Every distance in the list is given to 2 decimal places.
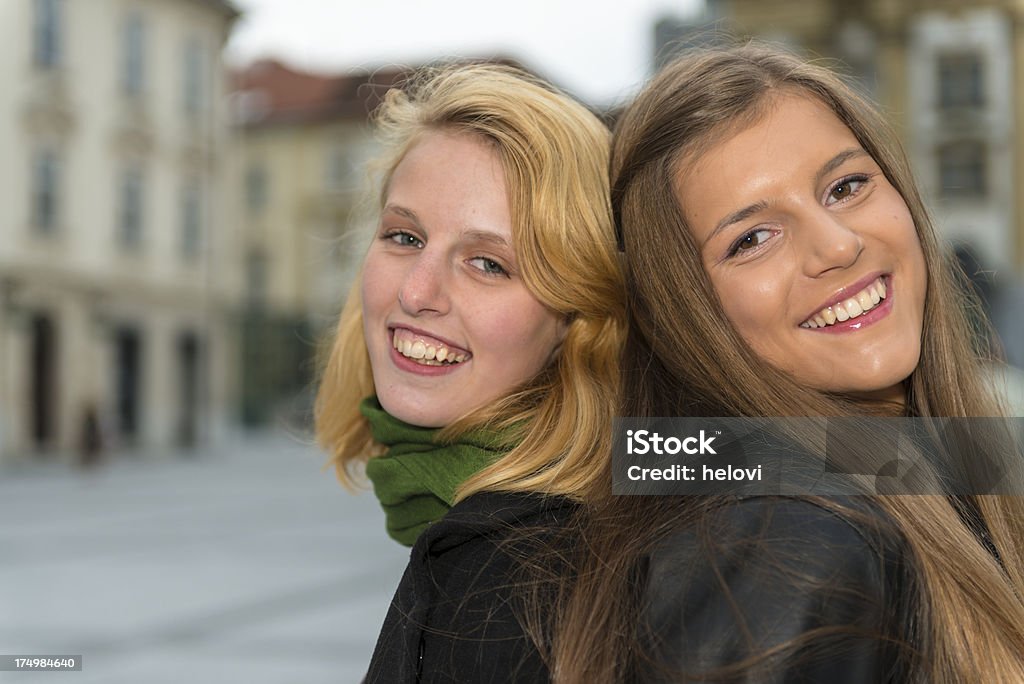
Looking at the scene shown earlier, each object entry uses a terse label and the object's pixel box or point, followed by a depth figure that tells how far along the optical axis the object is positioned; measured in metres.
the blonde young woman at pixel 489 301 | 1.68
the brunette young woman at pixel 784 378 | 1.13
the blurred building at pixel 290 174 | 46.19
